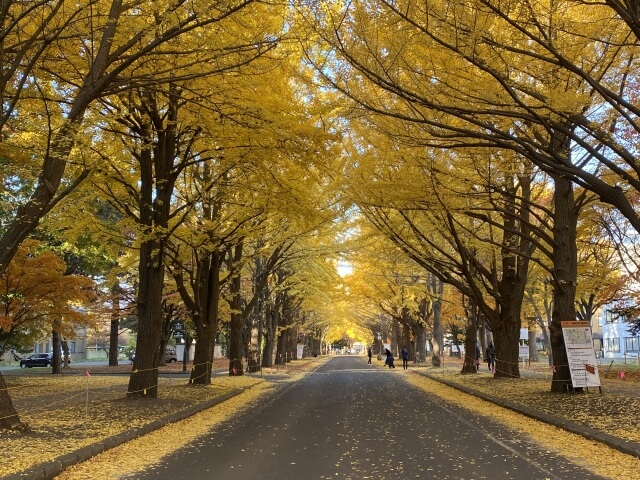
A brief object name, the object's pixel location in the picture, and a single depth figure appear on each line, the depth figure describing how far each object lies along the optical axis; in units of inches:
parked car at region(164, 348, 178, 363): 2064.5
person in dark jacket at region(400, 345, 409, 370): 1464.1
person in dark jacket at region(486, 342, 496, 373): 1195.0
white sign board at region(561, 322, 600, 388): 547.8
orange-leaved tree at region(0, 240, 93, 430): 756.0
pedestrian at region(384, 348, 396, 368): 1569.9
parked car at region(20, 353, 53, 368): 1974.8
